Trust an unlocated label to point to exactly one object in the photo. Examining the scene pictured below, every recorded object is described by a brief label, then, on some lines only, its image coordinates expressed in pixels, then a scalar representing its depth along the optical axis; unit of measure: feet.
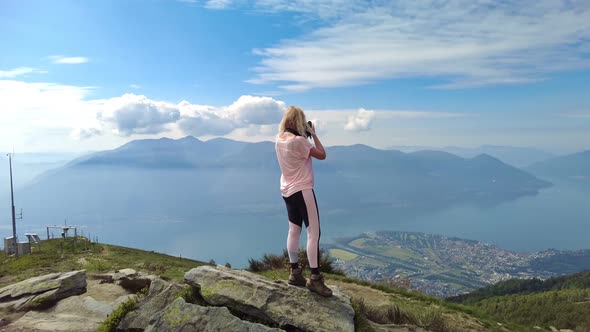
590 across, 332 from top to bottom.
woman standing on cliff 20.36
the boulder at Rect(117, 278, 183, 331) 20.57
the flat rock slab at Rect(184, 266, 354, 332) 19.55
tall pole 58.65
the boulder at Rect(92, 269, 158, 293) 29.53
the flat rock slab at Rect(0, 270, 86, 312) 25.38
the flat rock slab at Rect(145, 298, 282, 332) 18.80
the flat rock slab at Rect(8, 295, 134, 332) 21.71
